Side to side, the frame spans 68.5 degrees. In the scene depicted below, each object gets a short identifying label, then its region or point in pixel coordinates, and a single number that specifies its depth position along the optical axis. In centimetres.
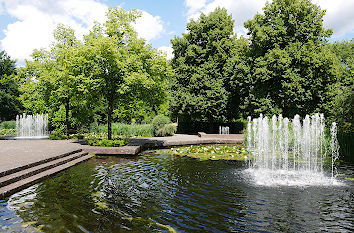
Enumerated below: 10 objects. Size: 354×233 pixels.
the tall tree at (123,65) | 1791
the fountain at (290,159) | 1037
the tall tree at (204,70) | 3119
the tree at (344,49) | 4895
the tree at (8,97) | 4507
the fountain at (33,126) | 3172
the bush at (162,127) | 2950
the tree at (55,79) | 2038
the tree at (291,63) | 2591
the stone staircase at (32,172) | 846
